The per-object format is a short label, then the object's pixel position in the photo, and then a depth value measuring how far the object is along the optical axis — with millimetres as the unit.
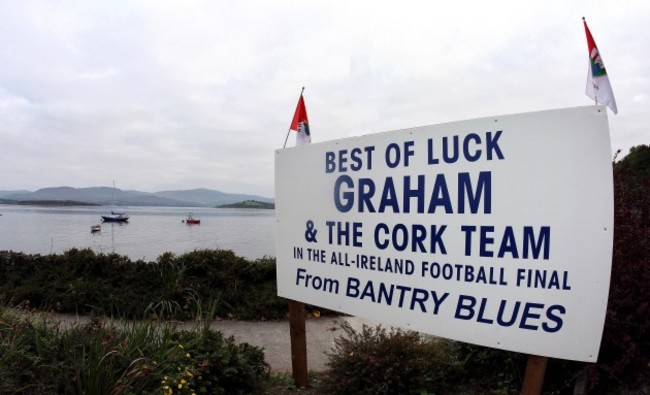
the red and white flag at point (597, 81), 2834
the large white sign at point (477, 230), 2721
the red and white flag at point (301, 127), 4855
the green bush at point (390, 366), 3684
